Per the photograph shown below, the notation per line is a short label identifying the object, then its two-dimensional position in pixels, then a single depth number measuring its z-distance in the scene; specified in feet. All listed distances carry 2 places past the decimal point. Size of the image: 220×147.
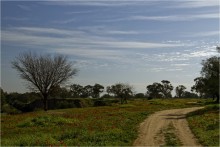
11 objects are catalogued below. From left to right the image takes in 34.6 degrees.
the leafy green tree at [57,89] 197.47
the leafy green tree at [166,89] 490.08
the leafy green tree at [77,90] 438.89
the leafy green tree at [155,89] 483.51
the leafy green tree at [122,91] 318.65
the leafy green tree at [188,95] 557.50
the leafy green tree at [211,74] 158.10
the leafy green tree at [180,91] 532.73
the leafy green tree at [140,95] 490.40
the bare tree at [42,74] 191.01
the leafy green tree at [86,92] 445.78
